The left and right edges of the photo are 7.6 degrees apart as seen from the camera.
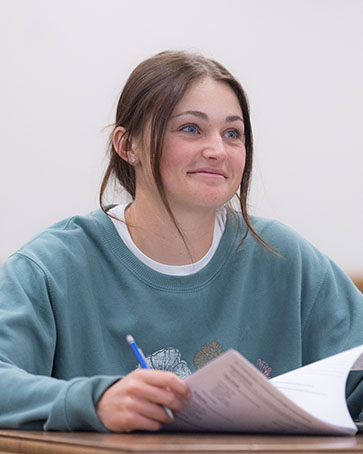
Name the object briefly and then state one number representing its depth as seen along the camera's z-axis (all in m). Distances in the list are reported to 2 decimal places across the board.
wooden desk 2.82
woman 3.35
